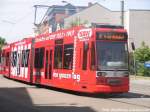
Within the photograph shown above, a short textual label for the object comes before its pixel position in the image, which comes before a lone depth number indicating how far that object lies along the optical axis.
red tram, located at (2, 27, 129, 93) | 14.71
